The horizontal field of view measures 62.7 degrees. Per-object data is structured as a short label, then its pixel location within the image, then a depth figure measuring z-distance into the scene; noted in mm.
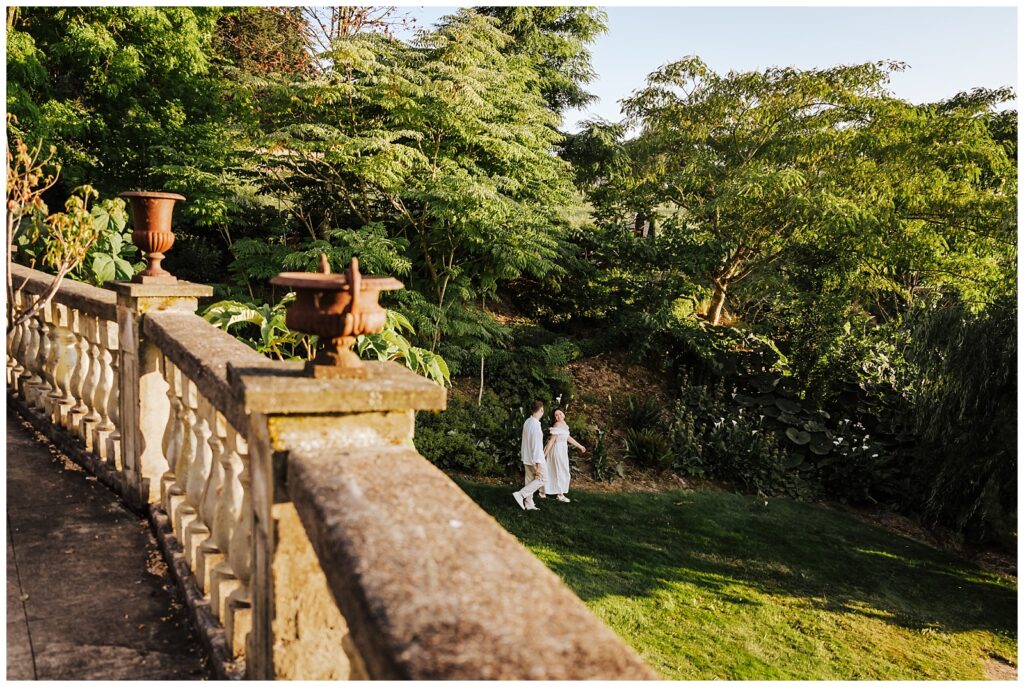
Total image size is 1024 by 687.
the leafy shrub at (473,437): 12383
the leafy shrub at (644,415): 14789
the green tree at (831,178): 14805
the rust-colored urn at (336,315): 2129
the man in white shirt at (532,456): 11266
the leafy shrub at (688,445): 13805
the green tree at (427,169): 12445
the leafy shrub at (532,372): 14586
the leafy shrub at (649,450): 13680
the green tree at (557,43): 17391
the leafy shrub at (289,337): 4980
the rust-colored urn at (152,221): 4105
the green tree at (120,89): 13078
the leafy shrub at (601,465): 13070
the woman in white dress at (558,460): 11492
